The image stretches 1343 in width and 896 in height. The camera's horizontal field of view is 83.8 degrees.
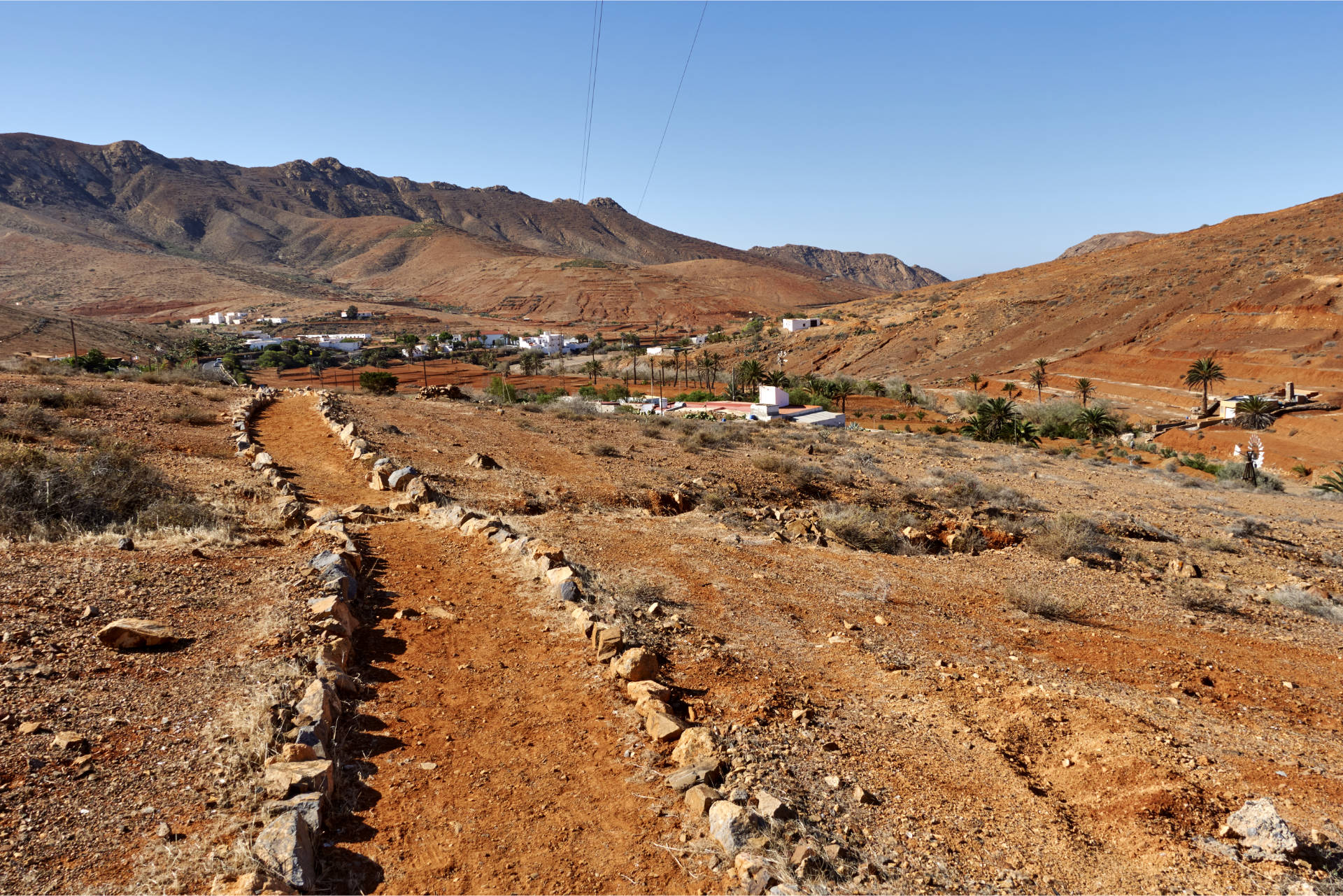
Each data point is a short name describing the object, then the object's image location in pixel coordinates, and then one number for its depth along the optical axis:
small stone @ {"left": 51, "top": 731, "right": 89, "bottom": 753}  4.00
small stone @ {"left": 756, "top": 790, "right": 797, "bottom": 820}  3.98
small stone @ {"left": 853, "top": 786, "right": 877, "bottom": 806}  4.30
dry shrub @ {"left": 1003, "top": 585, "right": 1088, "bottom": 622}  8.56
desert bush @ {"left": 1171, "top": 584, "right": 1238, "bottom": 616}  9.54
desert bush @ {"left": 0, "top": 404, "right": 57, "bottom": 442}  10.99
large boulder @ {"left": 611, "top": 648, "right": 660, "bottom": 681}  5.57
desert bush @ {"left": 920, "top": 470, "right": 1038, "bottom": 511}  14.82
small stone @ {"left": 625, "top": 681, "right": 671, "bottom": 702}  5.24
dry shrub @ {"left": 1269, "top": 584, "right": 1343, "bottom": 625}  9.58
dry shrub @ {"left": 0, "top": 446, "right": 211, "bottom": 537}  7.36
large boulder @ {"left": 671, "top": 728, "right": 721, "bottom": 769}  4.50
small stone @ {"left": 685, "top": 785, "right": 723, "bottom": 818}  4.07
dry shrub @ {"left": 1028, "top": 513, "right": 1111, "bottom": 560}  11.55
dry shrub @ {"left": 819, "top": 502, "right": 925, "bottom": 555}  11.89
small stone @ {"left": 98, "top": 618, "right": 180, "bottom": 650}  5.16
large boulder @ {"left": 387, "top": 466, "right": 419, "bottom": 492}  10.97
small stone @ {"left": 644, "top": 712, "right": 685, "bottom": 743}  4.77
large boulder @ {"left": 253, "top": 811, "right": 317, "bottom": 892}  3.33
